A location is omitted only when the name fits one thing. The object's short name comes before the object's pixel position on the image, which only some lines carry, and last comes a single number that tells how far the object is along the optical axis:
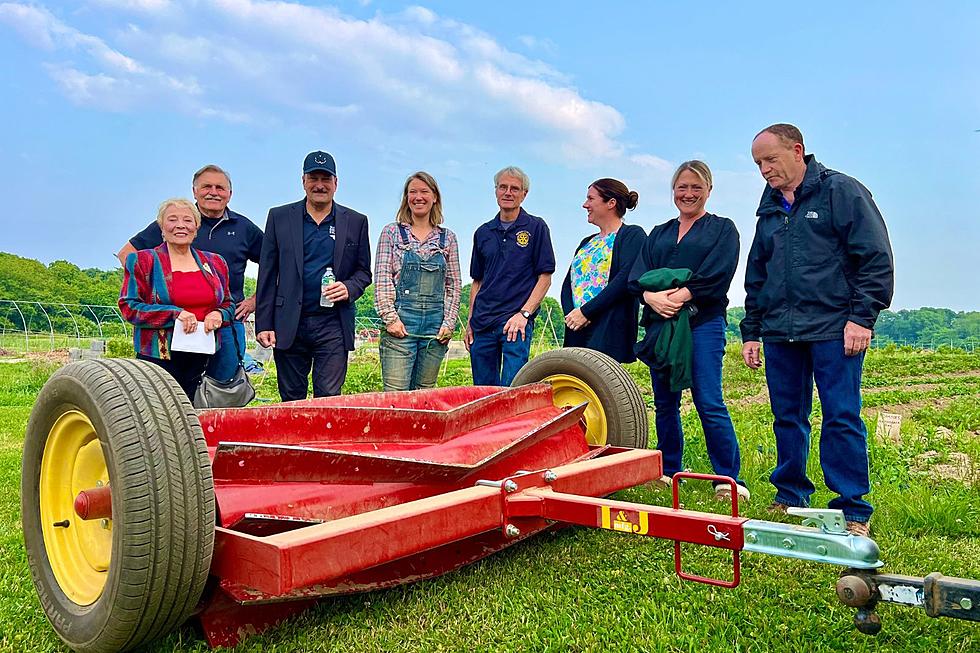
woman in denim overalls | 5.55
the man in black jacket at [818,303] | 3.72
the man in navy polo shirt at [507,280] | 5.67
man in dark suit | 5.29
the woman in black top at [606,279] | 5.12
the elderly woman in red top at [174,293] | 4.52
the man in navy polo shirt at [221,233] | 5.22
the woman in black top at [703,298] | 4.55
